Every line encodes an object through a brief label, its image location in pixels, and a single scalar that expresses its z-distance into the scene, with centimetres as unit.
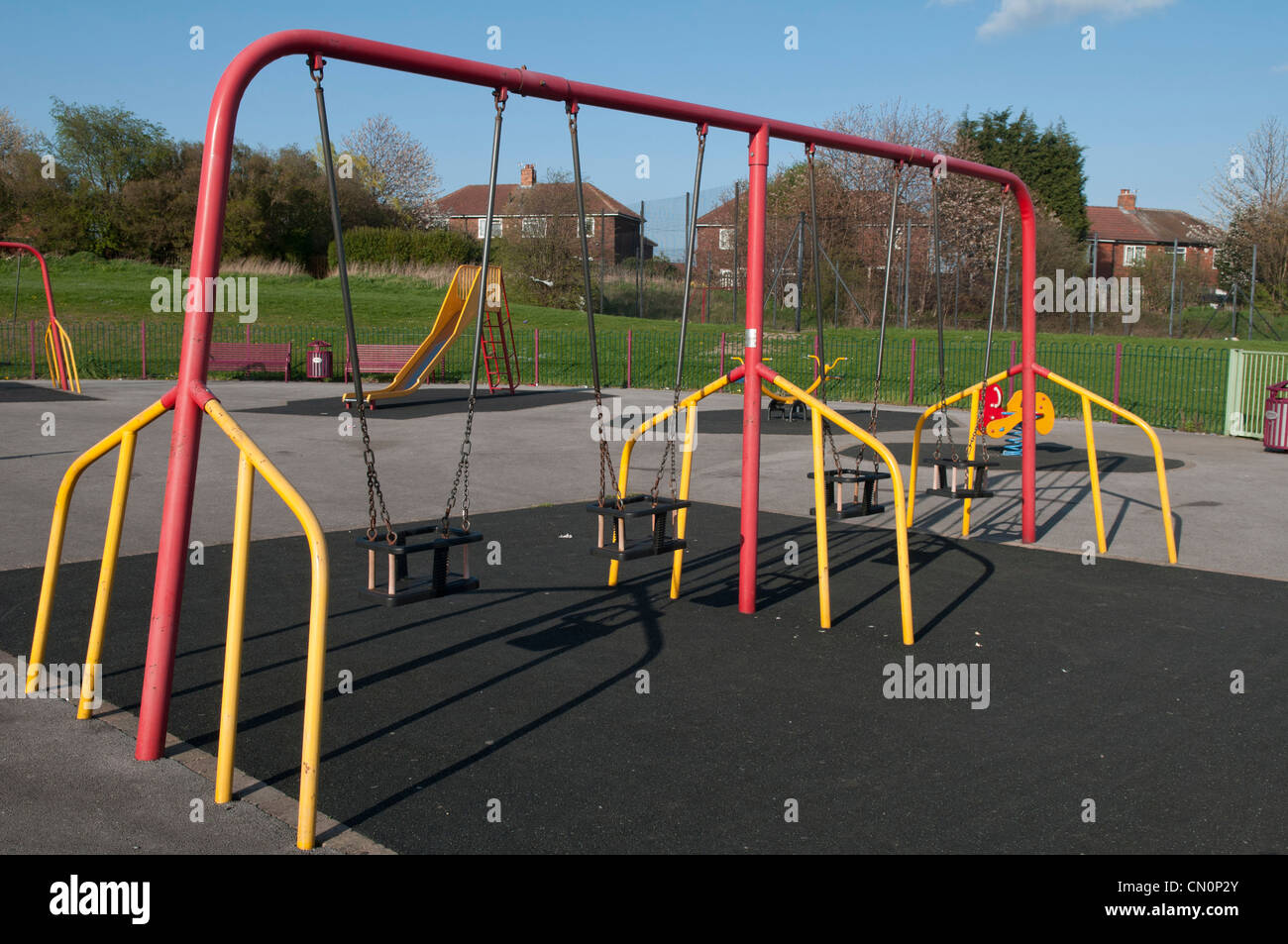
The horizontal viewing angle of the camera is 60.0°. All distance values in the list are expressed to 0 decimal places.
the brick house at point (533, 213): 3481
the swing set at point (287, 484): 355
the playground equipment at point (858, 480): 620
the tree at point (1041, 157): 4716
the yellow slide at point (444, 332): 1908
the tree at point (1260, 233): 3472
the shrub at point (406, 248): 3959
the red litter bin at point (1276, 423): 1355
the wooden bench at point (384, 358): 2297
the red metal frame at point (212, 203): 387
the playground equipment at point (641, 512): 512
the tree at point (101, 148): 4278
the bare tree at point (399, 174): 5144
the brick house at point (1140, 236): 4503
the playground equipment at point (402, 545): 399
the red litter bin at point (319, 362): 2428
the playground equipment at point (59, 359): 1938
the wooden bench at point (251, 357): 2475
